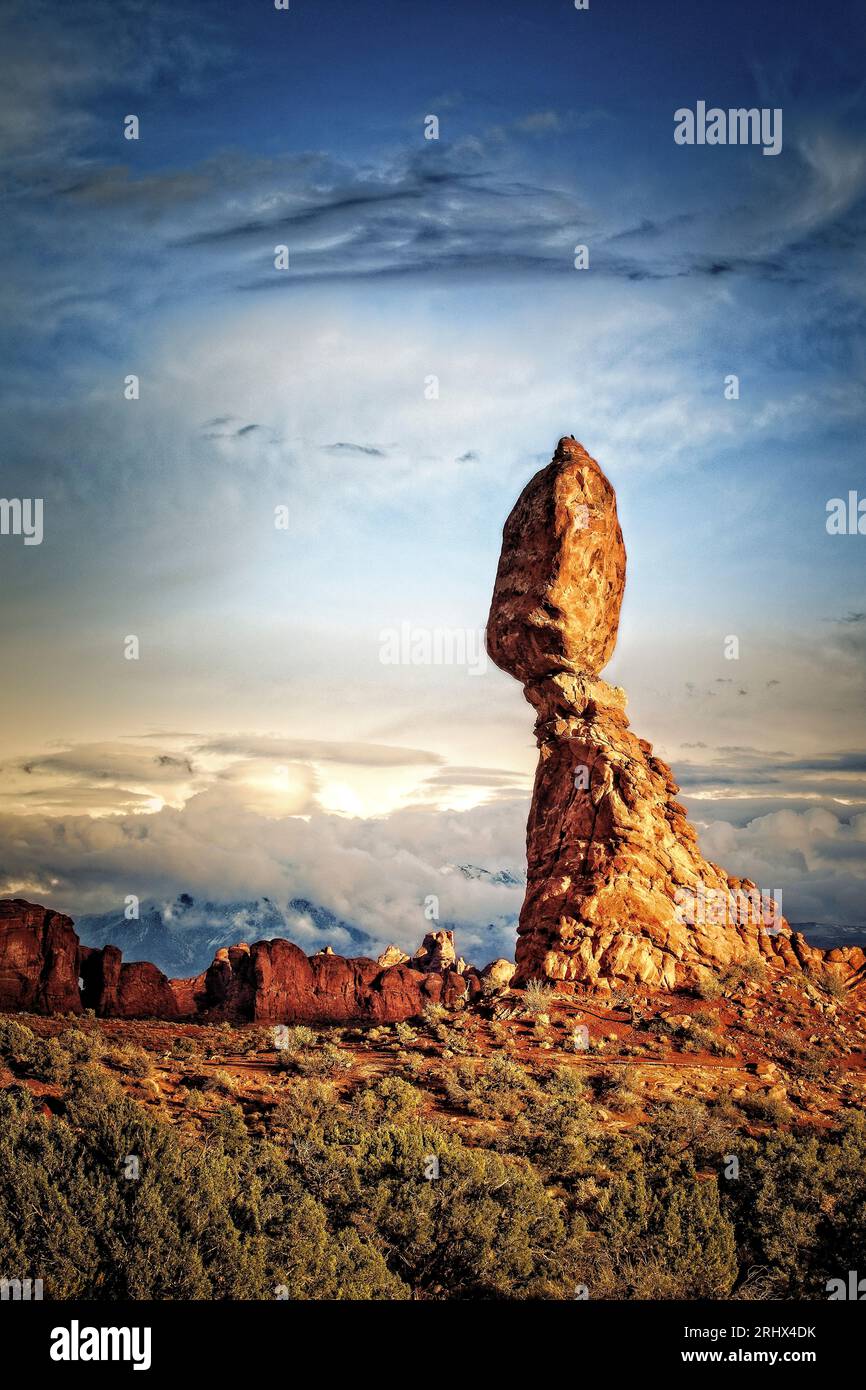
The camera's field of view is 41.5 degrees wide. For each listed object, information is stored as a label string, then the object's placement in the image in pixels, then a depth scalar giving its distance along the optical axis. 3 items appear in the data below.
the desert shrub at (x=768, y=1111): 29.19
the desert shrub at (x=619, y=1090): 28.98
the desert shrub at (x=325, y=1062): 29.89
